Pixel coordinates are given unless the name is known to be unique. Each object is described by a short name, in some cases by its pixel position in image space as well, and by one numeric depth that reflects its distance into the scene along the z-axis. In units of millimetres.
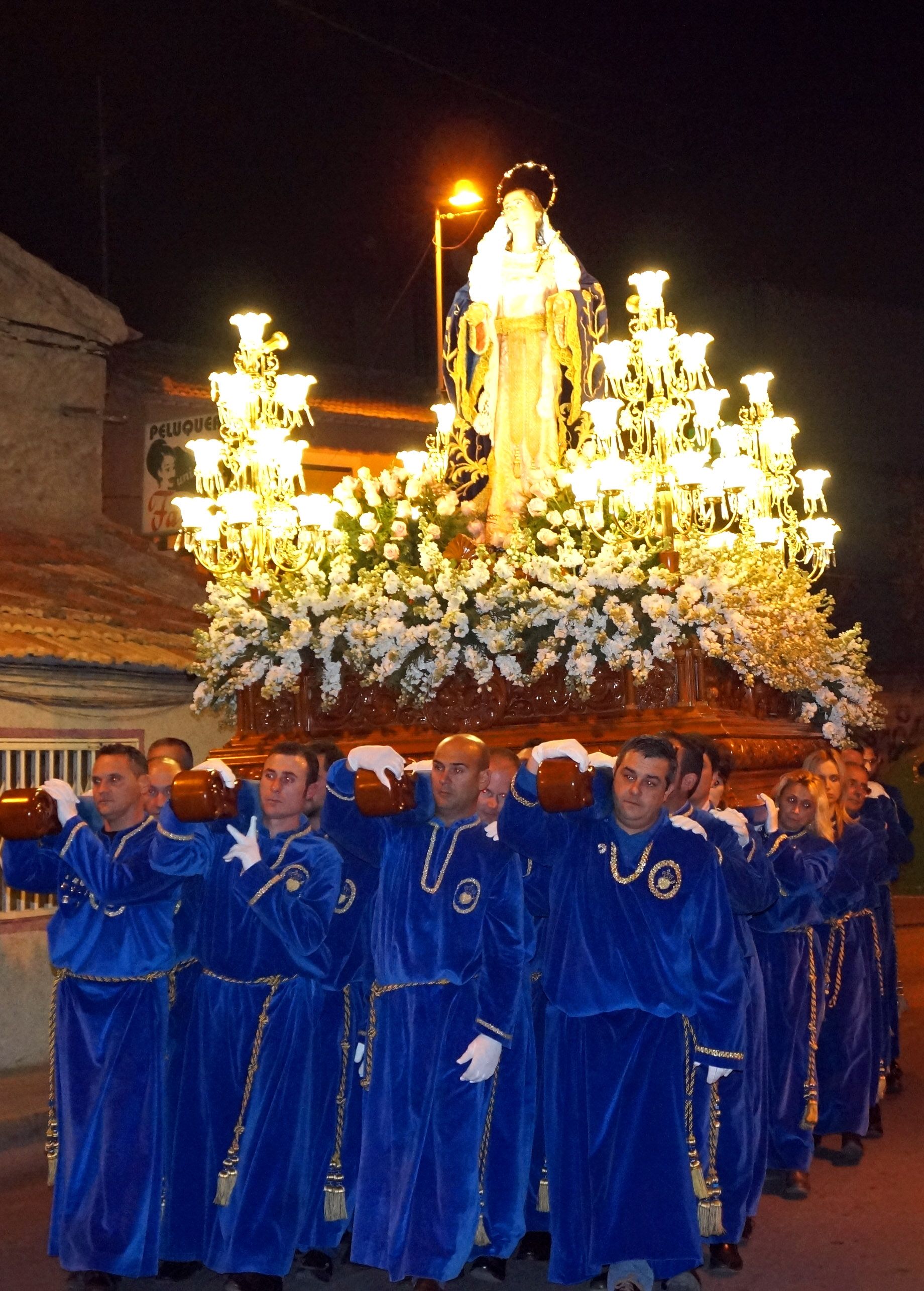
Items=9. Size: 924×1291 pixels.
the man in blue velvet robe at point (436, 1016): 5594
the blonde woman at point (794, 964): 7086
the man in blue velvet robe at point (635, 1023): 5426
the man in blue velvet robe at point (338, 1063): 5938
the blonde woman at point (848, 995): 7996
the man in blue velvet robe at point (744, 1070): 6164
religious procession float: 8344
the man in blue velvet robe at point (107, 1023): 5785
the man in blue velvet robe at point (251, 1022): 5742
